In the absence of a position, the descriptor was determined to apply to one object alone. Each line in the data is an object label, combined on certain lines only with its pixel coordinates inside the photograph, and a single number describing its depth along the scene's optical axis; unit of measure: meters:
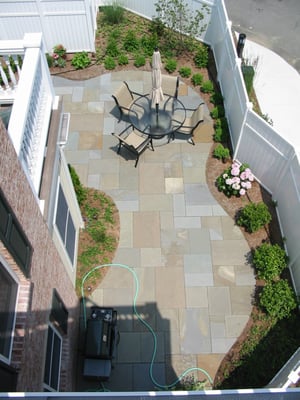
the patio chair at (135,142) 9.16
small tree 11.30
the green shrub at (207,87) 10.80
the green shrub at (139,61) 11.41
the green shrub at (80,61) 11.38
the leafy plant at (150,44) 11.70
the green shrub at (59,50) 11.44
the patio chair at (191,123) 9.22
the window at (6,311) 3.56
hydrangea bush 8.69
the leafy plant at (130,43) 11.74
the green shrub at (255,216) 8.15
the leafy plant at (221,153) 9.41
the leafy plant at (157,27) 12.08
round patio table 9.63
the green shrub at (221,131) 9.87
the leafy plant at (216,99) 10.63
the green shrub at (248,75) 9.88
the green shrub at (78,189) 8.13
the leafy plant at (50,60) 11.35
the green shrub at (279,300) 7.16
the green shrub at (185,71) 11.22
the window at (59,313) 5.39
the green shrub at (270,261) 7.58
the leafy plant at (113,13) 12.41
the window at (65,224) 6.62
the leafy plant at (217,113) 10.26
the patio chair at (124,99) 9.66
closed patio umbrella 8.21
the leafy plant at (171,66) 11.30
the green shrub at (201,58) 11.38
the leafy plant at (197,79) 11.01
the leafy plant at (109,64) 11.40
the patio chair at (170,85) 10.20
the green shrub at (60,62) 11.38
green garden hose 6.81
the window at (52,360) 5.26
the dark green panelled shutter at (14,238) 3.46
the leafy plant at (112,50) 11.61
